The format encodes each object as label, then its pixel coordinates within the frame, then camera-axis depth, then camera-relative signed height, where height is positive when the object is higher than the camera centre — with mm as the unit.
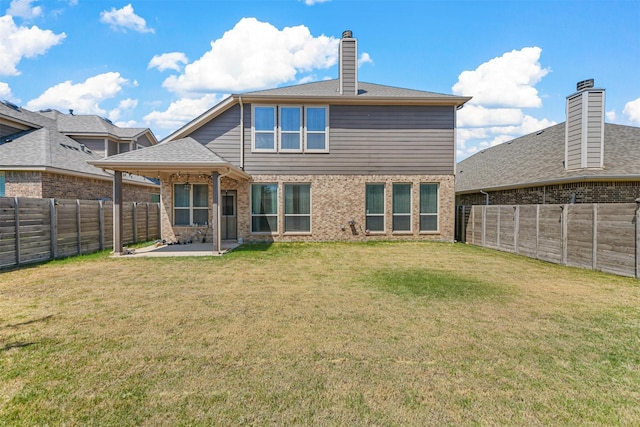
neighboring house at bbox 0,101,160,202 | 13258 +2263
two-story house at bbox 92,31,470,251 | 13195 +1471
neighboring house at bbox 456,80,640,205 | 10758 +1444
